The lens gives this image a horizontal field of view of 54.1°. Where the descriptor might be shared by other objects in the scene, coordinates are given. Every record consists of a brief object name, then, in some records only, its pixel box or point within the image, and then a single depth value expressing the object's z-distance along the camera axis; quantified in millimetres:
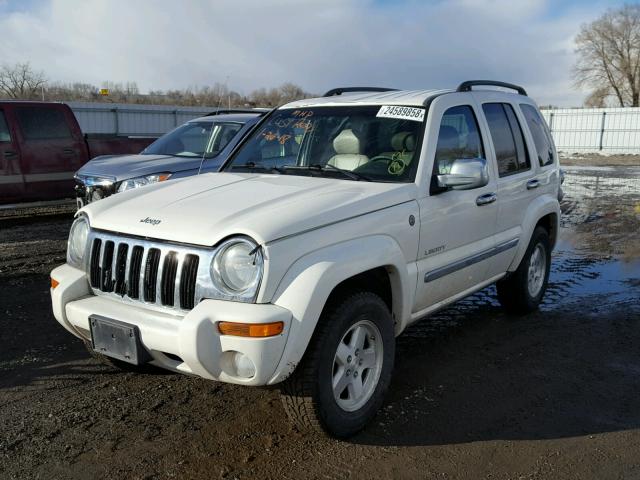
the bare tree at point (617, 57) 55344
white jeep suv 3016
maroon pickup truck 9625
